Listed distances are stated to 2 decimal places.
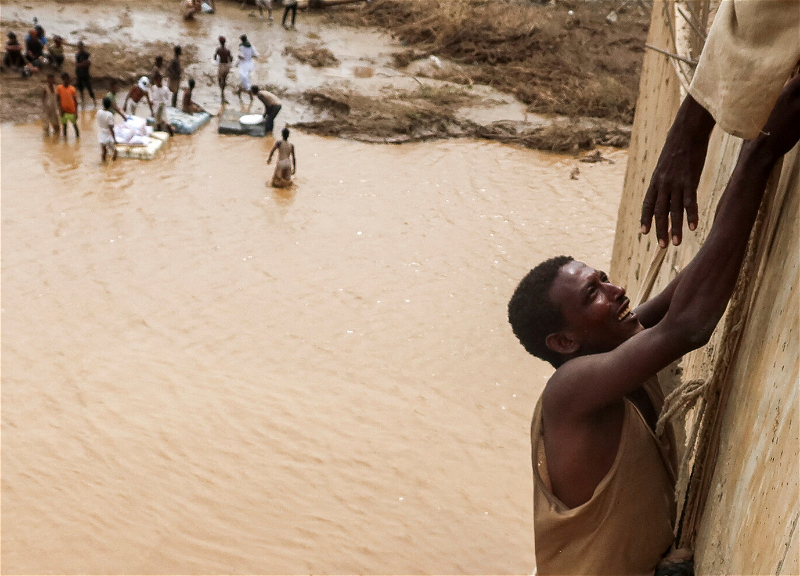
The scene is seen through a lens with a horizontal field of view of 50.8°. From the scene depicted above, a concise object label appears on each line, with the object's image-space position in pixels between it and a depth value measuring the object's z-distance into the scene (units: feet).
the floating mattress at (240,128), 46.78
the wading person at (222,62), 49.85
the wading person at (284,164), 39.35
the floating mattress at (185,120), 46.26
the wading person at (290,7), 64.69
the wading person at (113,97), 41.34
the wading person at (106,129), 40.27
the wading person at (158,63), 47.00
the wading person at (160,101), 45.32
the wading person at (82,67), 47.19
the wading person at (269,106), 46.62
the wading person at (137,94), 45.33
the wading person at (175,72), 47.98
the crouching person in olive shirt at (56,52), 51.16
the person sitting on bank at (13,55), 50.47
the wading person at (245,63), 50.24
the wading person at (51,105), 42.86
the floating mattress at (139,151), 42.93
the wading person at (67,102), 43.21
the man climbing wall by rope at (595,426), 6.31
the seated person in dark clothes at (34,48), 50.88
